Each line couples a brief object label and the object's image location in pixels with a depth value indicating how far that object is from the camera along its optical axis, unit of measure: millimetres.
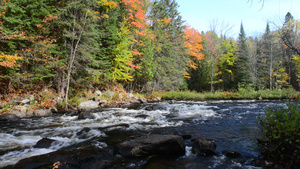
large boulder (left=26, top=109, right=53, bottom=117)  10173
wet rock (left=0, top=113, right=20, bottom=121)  8805
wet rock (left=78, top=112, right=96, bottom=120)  9375
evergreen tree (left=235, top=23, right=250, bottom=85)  30053
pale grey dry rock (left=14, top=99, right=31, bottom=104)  10809
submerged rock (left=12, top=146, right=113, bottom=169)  3781
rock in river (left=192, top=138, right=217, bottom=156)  4473
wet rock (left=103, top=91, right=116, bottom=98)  17250
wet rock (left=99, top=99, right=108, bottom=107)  14967
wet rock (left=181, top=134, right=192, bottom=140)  5824
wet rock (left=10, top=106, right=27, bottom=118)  9758
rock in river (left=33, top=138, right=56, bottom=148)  4993
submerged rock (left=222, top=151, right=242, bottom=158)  4371
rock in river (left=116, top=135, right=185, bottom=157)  4406
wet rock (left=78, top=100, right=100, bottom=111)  12844
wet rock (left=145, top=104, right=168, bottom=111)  12953
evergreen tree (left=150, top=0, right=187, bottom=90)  23805
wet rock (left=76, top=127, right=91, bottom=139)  6169
